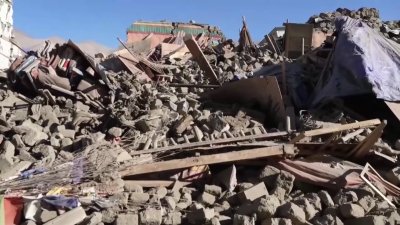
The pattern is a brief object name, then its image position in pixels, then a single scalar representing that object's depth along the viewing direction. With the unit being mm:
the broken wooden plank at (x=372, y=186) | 4480
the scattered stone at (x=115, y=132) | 5410
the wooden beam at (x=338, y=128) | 5135
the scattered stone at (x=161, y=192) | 4539
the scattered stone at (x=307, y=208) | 4168
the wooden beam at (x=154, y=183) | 4672
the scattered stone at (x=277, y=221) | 3933
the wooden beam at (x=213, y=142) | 5004
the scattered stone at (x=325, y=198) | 4352
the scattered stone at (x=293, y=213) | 4004
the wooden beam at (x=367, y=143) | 5037
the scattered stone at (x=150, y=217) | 4070
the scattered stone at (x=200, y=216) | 4102
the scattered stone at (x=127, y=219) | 4012
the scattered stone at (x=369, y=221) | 3998
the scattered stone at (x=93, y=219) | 3912
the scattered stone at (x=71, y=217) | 3887
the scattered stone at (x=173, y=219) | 4156
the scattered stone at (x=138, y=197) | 4340
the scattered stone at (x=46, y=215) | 3928
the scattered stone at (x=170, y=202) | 4324
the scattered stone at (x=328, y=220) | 4043
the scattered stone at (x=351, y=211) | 4129
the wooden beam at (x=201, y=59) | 8175
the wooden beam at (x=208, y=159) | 4699
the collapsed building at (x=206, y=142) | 4188
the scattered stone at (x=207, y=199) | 4508
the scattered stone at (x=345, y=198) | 4363
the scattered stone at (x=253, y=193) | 4445
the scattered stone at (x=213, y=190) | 4652
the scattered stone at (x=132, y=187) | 4508
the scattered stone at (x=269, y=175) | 4789
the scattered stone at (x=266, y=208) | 4070
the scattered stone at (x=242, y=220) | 3979
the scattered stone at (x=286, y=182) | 4680
